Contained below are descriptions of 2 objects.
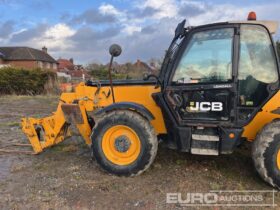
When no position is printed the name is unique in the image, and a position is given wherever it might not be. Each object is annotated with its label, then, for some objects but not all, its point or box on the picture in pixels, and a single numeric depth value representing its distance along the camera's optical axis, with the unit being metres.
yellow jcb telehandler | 2.94
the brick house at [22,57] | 32.06
